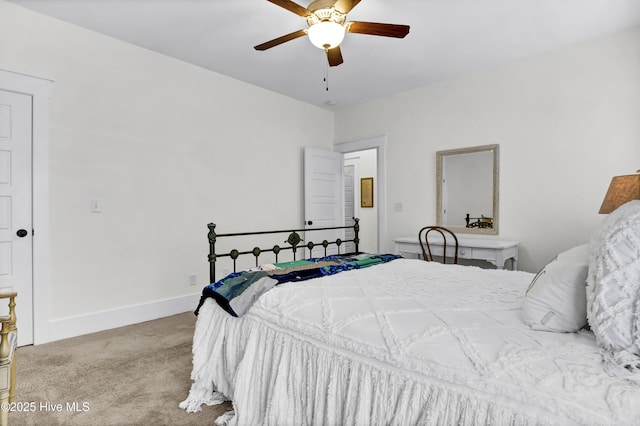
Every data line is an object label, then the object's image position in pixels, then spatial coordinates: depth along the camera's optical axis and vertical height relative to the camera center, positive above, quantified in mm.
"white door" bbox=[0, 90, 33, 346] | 2529 +32
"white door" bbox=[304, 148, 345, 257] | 4656 +249
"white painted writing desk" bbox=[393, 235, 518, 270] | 3143 -388
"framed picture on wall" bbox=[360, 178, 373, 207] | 6484 +358
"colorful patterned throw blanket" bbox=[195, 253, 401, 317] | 1562 -354
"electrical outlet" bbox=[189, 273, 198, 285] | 3557 -732
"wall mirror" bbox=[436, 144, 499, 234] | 3621 +242
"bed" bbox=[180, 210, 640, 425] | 791 -420
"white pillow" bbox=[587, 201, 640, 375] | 847 -226
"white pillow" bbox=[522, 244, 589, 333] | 1031 -287
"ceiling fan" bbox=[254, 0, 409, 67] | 2098 +1218
